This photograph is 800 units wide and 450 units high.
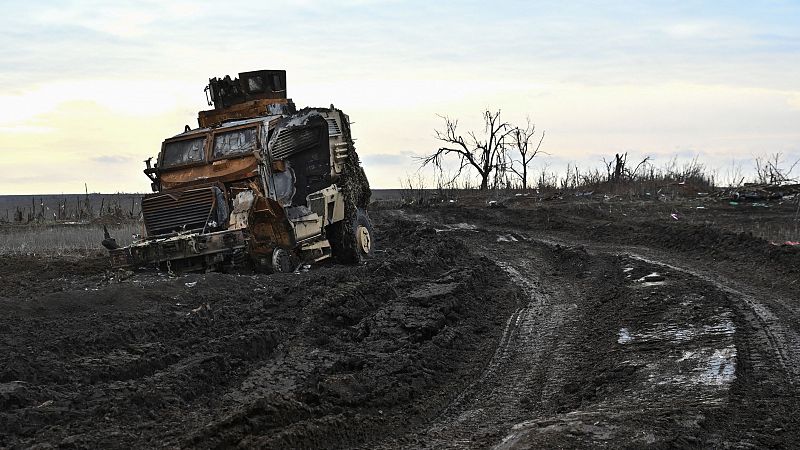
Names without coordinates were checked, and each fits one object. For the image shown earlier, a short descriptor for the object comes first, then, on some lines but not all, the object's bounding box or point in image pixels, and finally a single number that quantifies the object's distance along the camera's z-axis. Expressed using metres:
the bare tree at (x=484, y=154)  42.16
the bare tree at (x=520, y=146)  43.03
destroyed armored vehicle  14.19
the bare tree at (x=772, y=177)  28.34
